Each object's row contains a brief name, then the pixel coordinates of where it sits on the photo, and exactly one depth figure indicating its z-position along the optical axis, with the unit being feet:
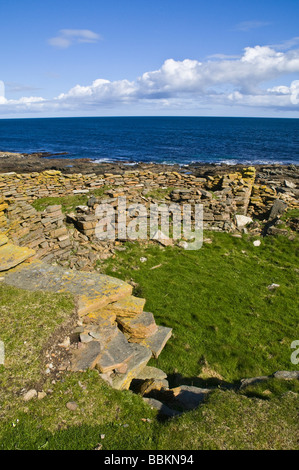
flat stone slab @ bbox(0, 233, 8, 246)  35.40
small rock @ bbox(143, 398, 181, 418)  19.74
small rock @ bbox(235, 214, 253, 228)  65.76
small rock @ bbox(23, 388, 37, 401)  18.24
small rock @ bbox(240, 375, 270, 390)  24.61
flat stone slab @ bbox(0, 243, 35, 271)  31.80
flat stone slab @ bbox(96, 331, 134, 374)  22.67
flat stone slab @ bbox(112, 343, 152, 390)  22.33
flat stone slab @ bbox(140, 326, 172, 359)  29.78
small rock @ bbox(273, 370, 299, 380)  25.30
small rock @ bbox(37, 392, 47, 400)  18.54
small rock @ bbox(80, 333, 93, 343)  23.83
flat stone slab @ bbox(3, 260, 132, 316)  28.55
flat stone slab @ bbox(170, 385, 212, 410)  22.22
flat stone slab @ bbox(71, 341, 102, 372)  21.43
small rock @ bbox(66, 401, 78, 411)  18.12
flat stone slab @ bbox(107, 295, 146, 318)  29.84
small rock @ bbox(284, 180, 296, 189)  97.45
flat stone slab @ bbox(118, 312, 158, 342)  29.48
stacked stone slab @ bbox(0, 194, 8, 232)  43.16
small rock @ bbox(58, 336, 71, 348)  22.84
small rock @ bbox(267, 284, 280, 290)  43.47
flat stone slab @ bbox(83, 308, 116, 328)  26.96
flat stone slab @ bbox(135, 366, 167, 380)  26.32
